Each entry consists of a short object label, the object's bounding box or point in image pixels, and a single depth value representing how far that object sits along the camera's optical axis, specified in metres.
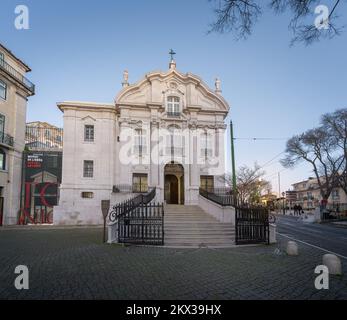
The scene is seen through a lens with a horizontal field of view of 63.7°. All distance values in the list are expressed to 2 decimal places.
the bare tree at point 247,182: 33.28
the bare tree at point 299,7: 5.55
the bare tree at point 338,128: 33.47
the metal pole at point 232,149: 16.67
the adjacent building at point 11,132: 26.61
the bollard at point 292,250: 10.01
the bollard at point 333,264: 7.17
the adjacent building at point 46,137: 41.67
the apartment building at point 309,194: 78.19
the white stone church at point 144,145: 27.33
